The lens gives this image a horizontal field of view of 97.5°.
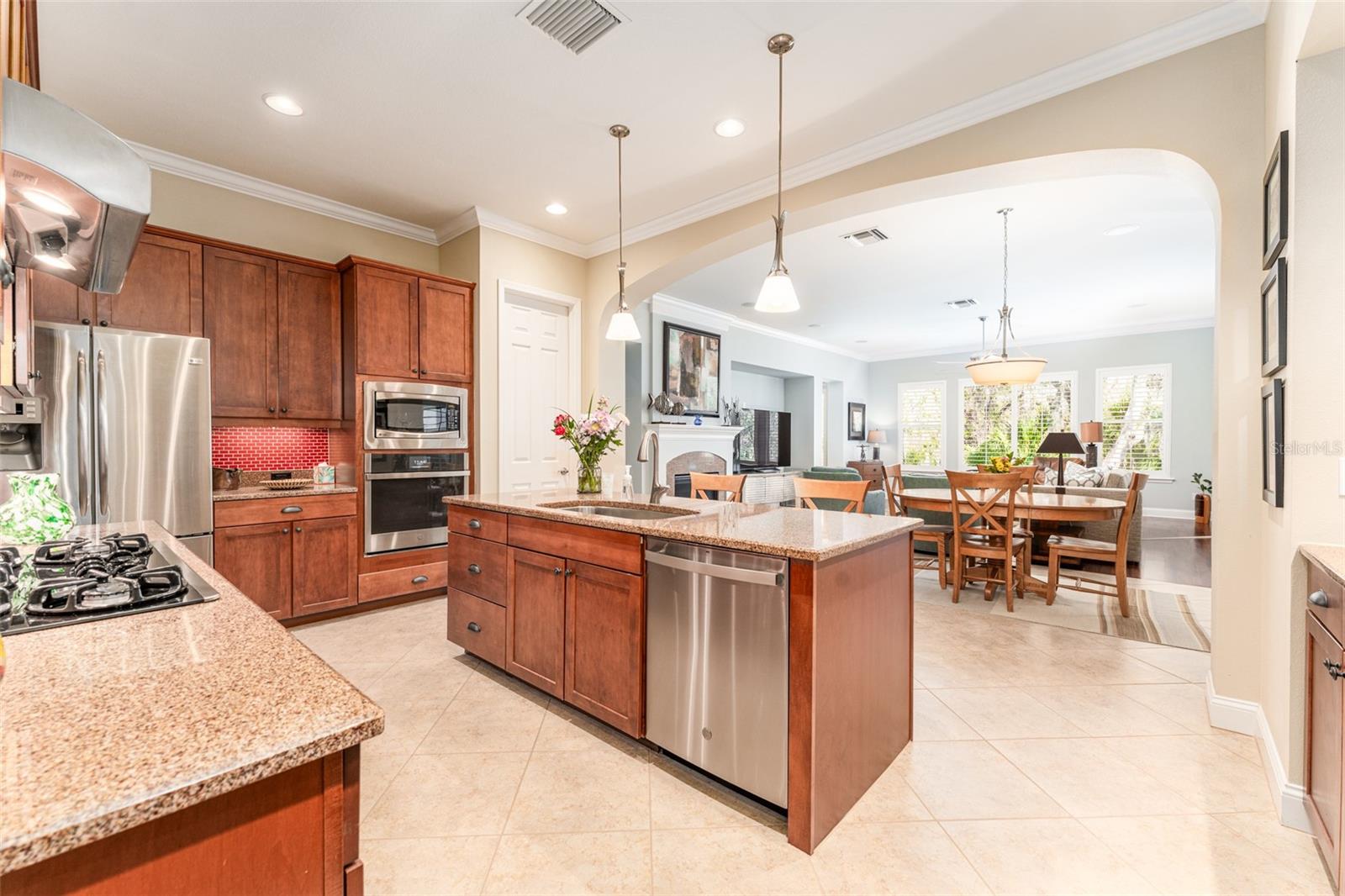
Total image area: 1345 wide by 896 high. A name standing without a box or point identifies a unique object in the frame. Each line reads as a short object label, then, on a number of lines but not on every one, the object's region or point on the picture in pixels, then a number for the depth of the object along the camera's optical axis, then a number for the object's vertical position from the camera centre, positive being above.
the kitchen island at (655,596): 1.70 -0.62
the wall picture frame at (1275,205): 1.84 +0.80
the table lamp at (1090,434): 7.99 +0.15
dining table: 4.05 -0.45
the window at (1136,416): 8.40 +0.42
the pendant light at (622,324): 3.17 +0.64
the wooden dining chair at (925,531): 4.54 -0.67
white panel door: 4.59 +0.43
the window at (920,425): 10.49 +0.35
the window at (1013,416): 9.26 +0.46
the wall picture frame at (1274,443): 1.86 +0.01
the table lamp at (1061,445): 5.88 +0.00
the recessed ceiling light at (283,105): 2.91 +1.70
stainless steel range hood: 0.88 +0.45
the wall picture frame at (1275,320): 1.84 +0.41
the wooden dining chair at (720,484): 3.35 -0.23
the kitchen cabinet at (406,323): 3.91 +0.85
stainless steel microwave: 3.91 +0.19
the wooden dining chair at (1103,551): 3.88 -0.72
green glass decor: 1.19 -0.14
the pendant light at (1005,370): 5.52 +0.72
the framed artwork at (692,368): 6.97 +0.93
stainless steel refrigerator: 2.86 +0.10
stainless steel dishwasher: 1.75 -0.70
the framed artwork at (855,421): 10.63 +0.42
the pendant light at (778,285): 2.40 +0.65
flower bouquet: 2.95 +0.05
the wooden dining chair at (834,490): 2.75 -0.22
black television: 8.52 +0.04
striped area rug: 3.53 -1.12
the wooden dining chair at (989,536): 3.97 -0.69
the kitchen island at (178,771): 0.53 -0.32
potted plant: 7.74 -0.72
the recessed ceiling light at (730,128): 3.12 +1.70
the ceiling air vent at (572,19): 2.31 +1.71
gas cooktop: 1.02 -0.28
